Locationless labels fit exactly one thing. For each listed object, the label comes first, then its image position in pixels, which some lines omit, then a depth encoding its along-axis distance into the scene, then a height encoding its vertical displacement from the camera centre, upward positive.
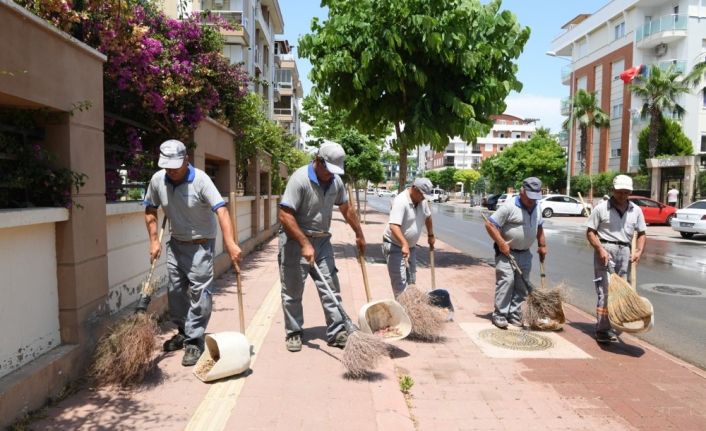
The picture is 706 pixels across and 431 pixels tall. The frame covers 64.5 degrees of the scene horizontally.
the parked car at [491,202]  38.84 -1.36
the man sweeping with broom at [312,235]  4.64 -0.46
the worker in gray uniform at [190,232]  4.46 -0.42
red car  24.62 -1.20
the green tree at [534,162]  46.59 +1.75
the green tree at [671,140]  33.97 +2.67
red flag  35.84 +7.06
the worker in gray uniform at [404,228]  5.65 -0.48
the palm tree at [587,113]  40.69 +5.20
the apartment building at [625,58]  34.78 +8.90
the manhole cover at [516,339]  5.44 -1.58
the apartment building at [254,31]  30.48 +9.44
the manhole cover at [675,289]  8.77 -1.71
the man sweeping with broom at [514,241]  5.80 -0.61
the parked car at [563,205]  33.81 -1.32
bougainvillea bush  4.90 +1.16
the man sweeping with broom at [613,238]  5.48 -0.54
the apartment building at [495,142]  95.12 +6.87
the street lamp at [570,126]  38.74 +3.98
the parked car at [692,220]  17.97 -1.16
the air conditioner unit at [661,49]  36.56 +8.86
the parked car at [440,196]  62.66 -1.62
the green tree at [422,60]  9.29 +2.09
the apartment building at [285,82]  53.31 +9.79
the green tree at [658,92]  32.72 +5.41
